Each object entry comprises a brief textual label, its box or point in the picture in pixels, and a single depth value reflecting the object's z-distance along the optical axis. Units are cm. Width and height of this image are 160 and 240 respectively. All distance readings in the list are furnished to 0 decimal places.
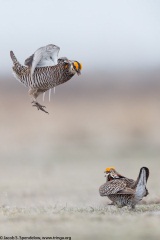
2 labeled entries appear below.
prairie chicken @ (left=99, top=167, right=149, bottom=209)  1911
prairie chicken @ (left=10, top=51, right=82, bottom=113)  2009
